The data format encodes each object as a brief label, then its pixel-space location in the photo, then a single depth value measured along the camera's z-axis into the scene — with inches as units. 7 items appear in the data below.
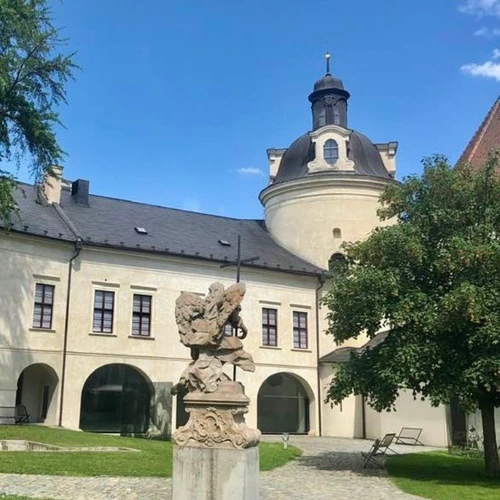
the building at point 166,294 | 1052.5
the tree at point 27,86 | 852.0
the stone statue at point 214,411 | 383.6
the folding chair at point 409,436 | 1095.5
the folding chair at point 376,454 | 724.0
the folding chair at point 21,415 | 1027.9
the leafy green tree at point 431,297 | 608.1
